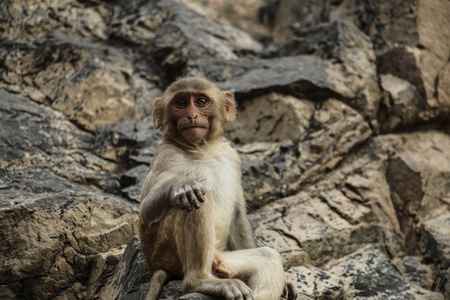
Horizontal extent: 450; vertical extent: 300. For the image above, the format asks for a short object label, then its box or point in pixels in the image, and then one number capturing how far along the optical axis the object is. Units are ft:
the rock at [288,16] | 34.32
